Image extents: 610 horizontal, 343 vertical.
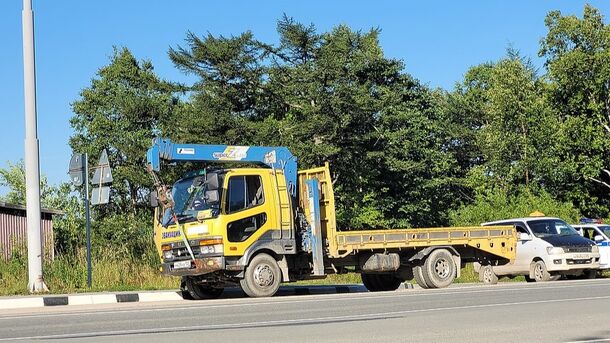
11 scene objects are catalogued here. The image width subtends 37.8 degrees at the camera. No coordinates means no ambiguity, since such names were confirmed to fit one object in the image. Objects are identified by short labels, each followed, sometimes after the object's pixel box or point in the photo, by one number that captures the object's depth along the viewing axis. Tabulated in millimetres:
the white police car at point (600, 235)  26078
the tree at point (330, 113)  50875
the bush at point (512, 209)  42047
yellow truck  17844
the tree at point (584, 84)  55344
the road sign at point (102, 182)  19875
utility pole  19438
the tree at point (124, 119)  61531
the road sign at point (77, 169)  20484
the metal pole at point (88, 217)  20047
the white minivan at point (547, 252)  24094
